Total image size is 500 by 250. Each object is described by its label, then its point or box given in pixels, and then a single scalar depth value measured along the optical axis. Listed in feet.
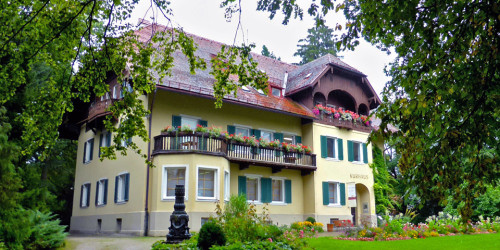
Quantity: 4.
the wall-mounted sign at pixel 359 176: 87.07
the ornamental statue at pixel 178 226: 40.47
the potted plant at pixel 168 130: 62.90
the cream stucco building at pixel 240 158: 63.05
